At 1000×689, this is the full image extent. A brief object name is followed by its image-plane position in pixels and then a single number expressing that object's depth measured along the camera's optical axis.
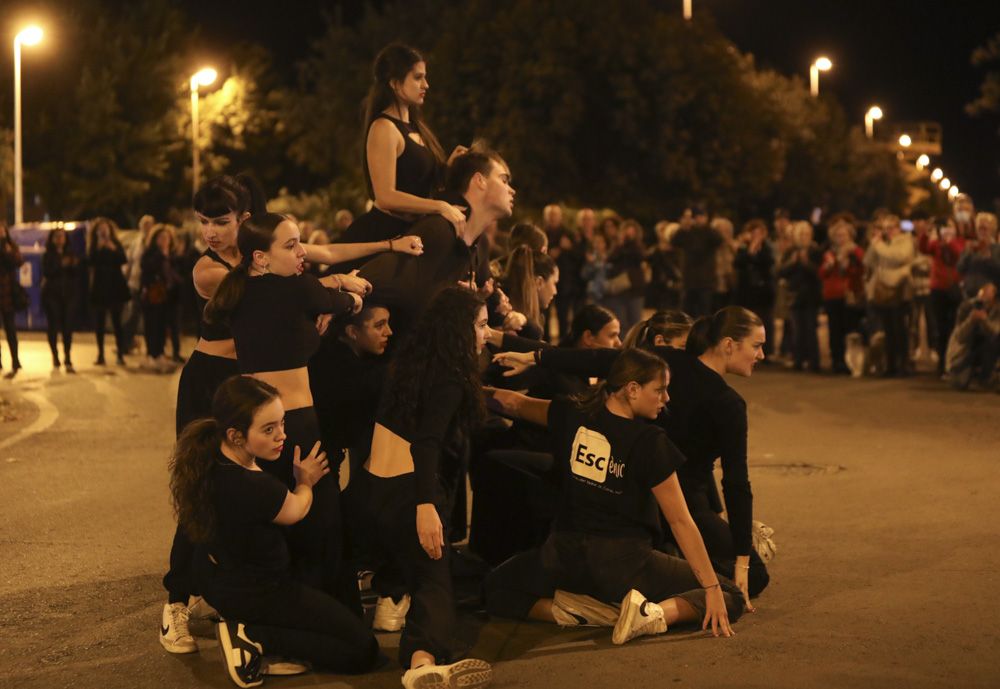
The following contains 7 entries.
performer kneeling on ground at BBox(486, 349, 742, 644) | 10.06
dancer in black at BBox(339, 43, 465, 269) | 11.57
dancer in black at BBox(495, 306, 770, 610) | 10.83
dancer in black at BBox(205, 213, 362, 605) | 9.97
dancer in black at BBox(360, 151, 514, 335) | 11.27
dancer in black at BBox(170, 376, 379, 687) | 9.30
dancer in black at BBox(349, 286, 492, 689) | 9.64
